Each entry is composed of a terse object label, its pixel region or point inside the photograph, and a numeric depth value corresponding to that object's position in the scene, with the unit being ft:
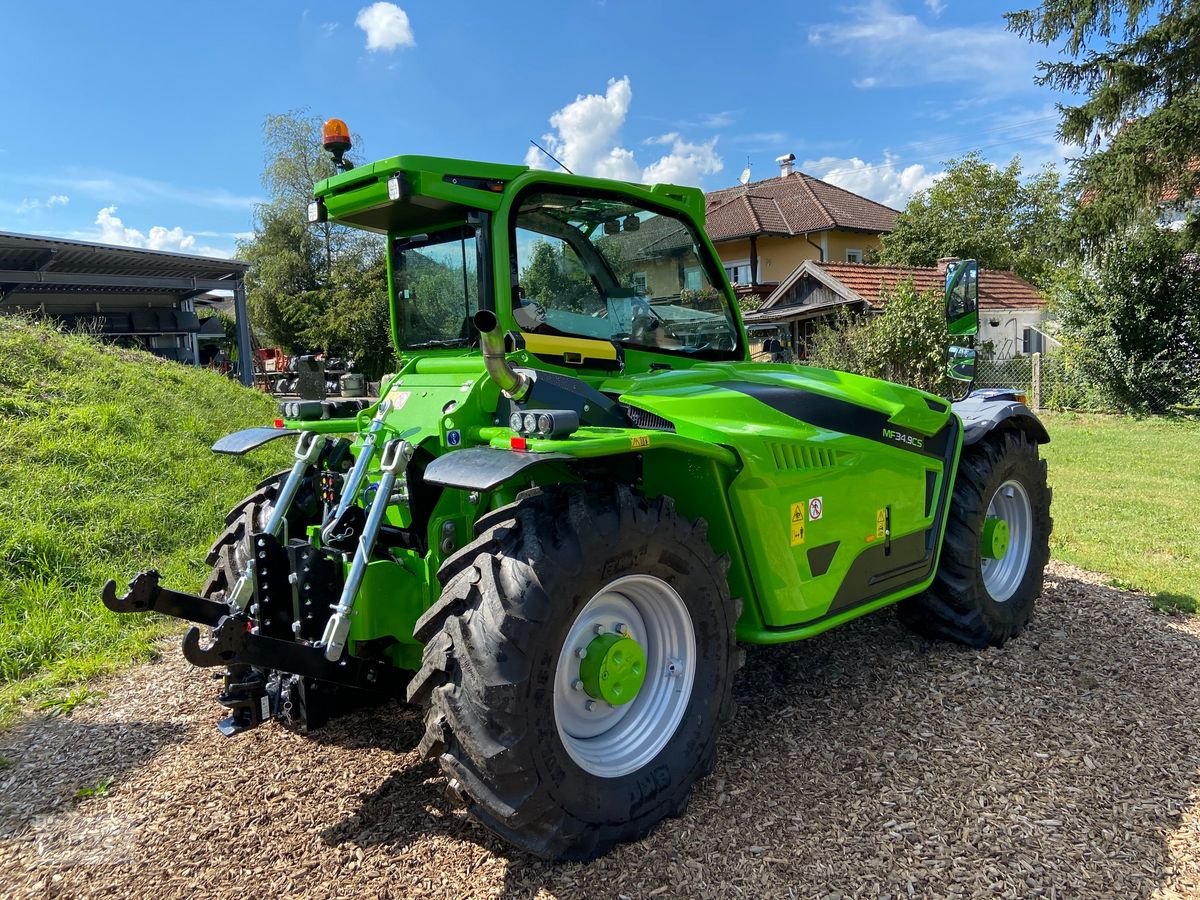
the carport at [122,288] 47.16
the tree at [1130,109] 44.57
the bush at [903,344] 51.55
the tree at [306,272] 90.89
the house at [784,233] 112.06
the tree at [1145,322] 48.49
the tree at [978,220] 108.47
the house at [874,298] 65.00
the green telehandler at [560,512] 8.22
